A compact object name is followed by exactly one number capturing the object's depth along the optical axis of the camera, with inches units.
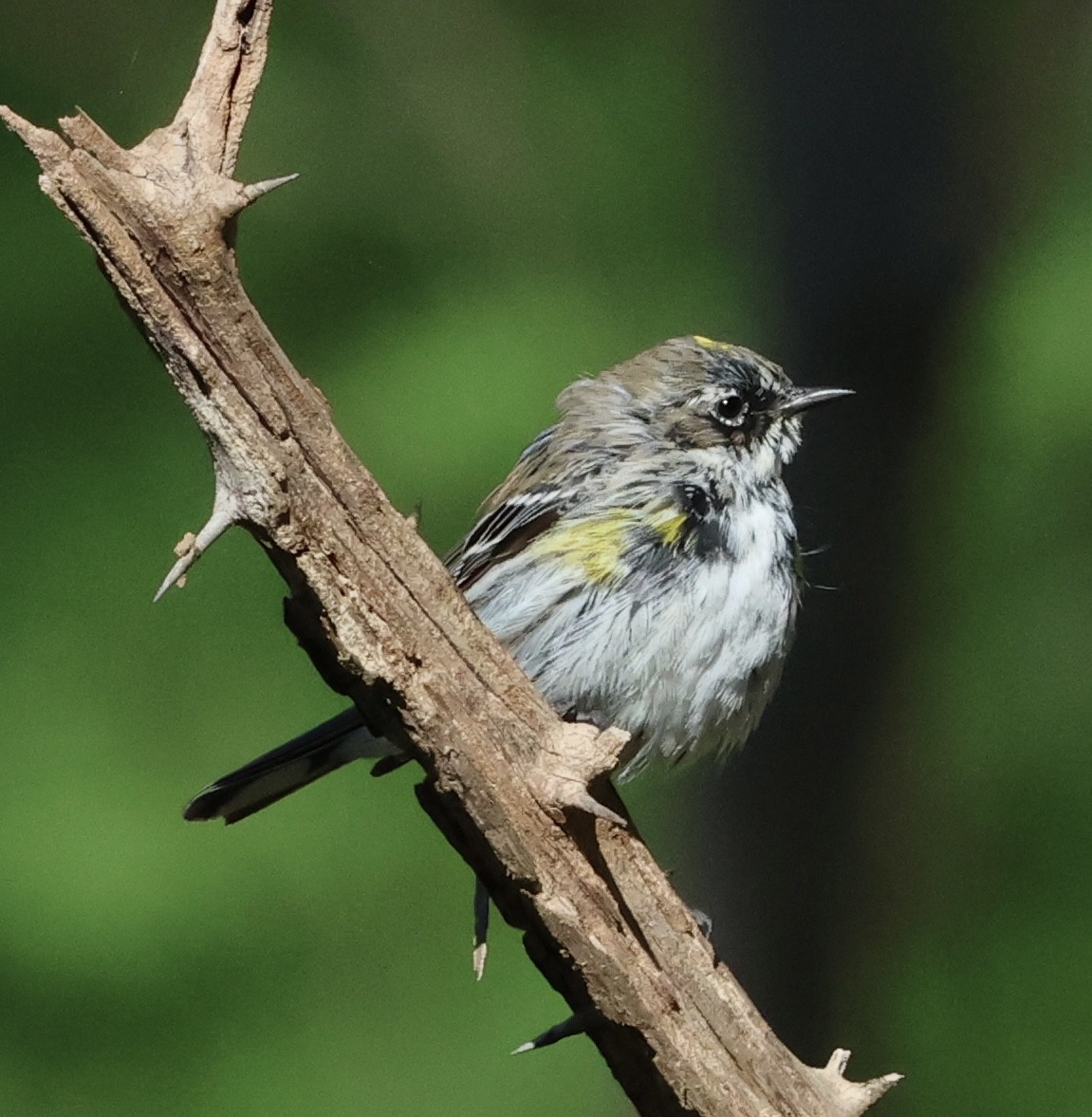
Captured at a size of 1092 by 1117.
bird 249.3
